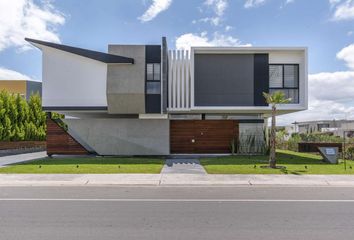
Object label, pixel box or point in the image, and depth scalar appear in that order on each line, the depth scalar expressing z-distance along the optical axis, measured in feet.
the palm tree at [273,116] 55.01
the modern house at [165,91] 71.56
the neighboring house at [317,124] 318.04
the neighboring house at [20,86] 160.86
